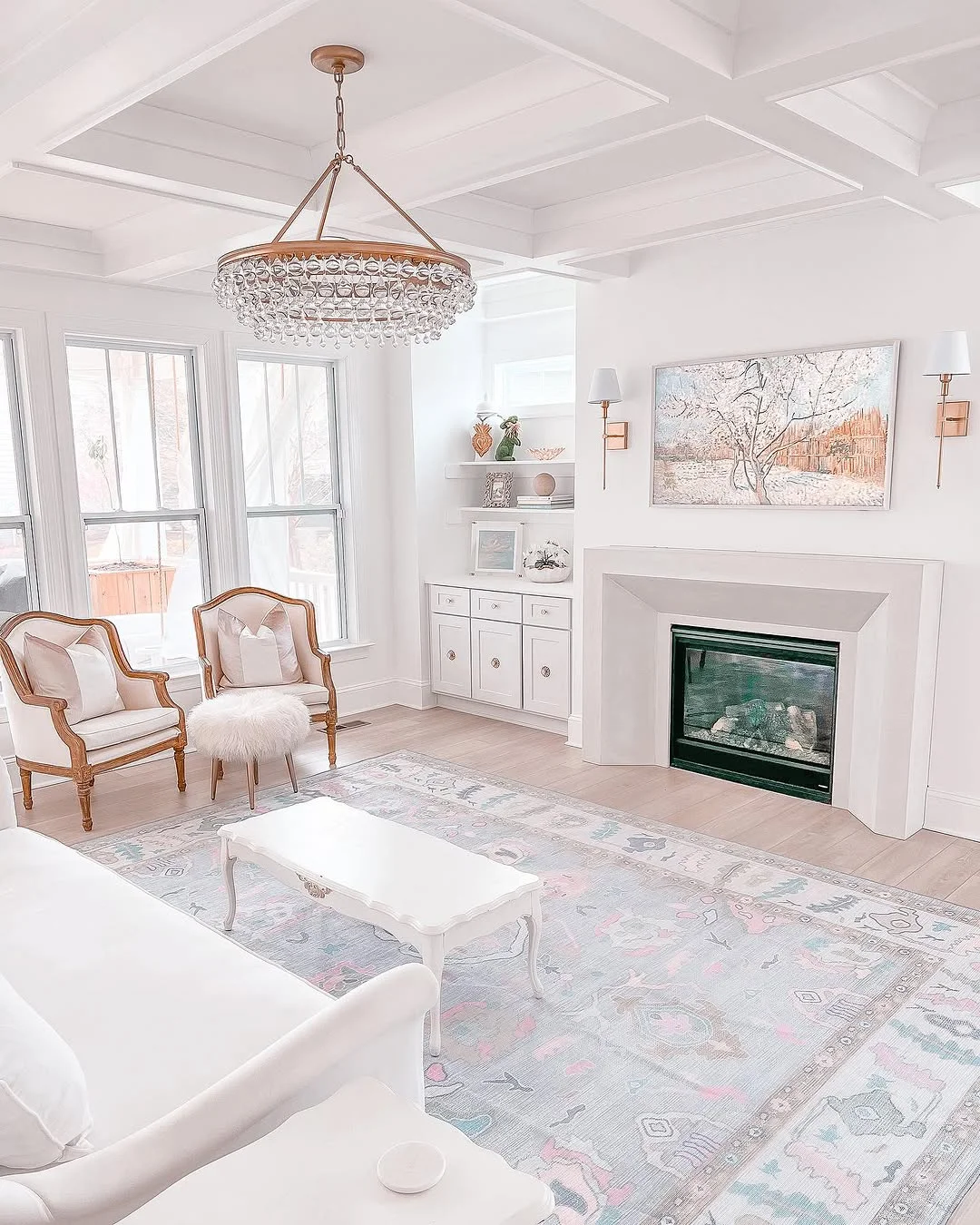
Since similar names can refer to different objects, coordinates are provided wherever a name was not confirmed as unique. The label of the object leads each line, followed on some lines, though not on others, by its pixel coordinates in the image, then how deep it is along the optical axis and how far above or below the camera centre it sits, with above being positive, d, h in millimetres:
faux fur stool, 4531 -1282
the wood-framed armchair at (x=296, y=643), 5203 -1033
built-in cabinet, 5695 -1191
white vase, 5887 -736
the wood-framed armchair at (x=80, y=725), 4352 -1234
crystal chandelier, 2498 +459
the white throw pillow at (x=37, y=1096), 1491 -1006
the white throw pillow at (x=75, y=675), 4539 -1021
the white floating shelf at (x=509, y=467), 6223 -89
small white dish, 1284 -958
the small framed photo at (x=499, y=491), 6469 -245
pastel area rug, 2227 -1654
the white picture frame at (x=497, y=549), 6414 -630
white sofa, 1438 -1168
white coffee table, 2678 -1266
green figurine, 6344 +85
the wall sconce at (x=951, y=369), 3863 +315
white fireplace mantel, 4117 -881
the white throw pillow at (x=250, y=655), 5246 -1072
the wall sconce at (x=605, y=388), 5012 +333
